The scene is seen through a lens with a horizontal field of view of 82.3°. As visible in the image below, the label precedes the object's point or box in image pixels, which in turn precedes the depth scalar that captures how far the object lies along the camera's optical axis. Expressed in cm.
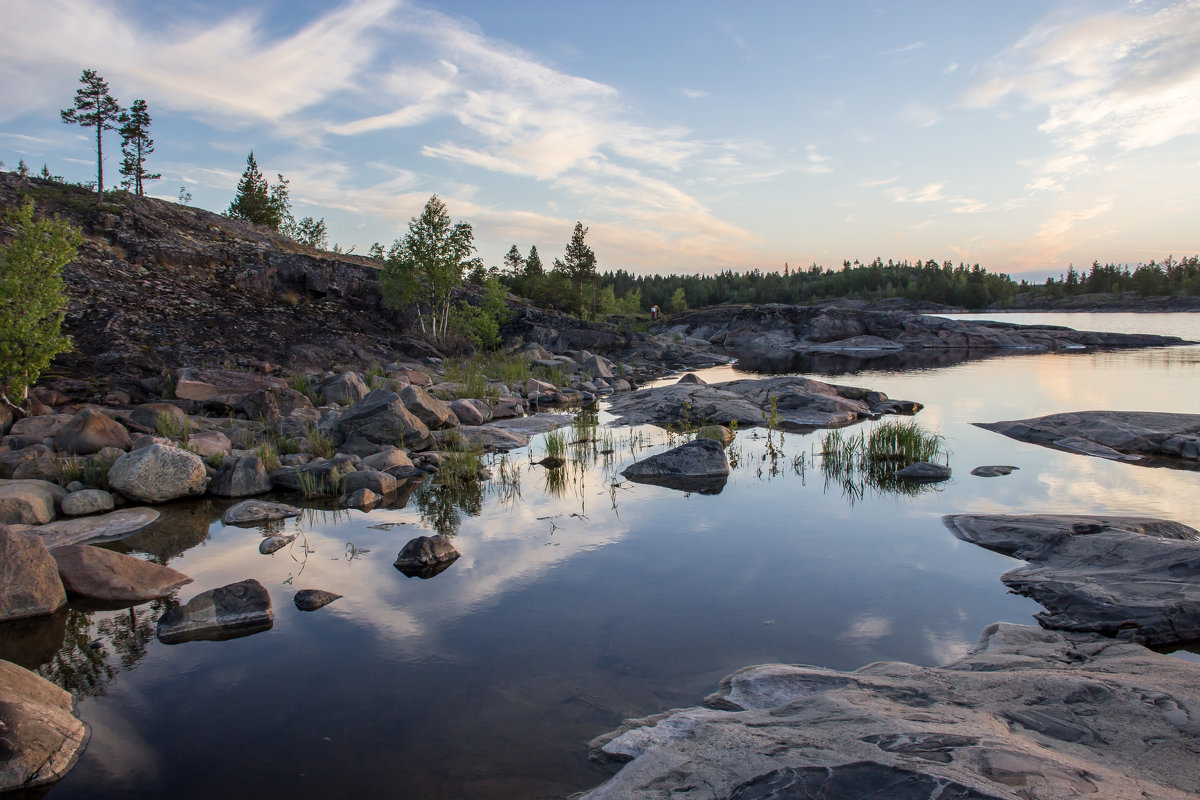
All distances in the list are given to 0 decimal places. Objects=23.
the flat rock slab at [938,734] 295
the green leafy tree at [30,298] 1188
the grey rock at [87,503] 927
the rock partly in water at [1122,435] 1328
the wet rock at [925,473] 1213
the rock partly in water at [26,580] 641
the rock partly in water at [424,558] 777
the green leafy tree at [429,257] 2795
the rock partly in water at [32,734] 418
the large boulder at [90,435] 1116
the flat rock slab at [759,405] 1825
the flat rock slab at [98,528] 841
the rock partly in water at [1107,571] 568
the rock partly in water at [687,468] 1209
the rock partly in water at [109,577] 689
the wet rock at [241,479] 1070
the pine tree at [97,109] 4756
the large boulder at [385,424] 1356
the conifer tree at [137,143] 5269
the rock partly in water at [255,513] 953
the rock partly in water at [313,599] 682
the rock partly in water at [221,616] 620
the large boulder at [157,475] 992
